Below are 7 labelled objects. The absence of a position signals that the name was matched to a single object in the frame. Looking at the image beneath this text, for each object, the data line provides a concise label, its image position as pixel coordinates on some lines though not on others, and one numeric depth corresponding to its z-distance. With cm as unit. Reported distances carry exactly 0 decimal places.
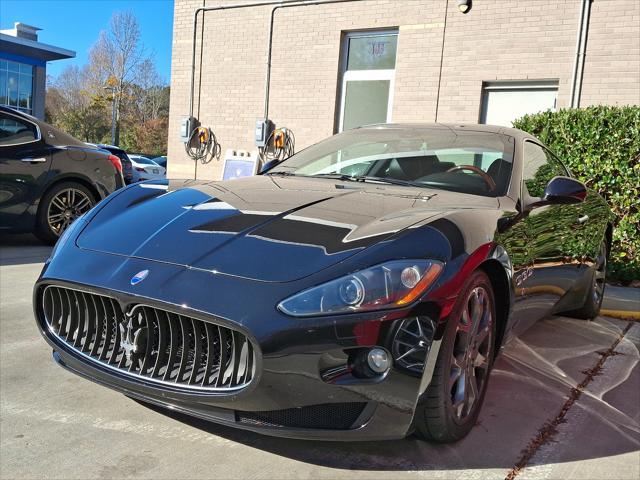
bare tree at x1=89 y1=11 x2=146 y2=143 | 4638
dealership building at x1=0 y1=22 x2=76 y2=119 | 3231
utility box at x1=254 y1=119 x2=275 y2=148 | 1052
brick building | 805
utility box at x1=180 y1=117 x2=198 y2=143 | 1144
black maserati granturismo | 201
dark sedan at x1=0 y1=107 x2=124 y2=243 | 621
